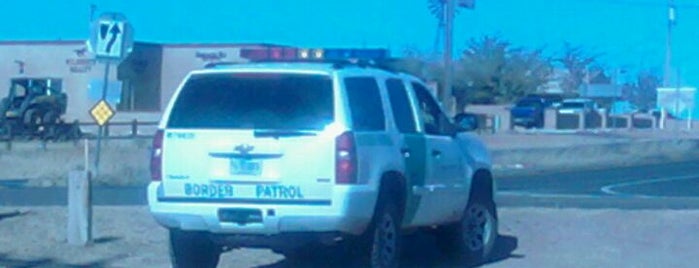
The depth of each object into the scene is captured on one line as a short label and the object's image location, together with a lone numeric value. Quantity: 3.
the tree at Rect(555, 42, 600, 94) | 118.81
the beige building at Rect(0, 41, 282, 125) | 72.38
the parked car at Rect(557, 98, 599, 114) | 82.56
